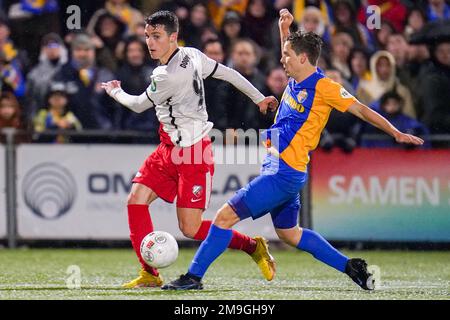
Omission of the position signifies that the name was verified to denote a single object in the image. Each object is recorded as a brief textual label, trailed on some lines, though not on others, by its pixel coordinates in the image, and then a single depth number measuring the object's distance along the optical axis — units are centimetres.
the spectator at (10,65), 1354
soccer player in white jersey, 849
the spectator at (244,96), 1270
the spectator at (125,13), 1405
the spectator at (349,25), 1342
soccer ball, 823
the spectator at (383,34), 1344
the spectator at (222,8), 1420
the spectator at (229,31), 1359
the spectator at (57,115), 1287
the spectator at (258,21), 1395
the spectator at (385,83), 1279
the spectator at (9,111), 1291
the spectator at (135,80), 1294
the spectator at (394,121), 1248
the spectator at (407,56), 1306
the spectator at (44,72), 1316
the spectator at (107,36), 1362
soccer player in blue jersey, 791
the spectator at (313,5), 1381
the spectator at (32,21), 1412
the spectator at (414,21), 1352
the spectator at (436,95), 1281
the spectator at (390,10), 1391
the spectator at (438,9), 1378
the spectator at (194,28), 1373
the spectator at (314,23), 1348
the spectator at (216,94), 1254
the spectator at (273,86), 1268
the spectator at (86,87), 1309
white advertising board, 1239
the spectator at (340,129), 1248
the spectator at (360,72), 1291
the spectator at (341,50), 1317
